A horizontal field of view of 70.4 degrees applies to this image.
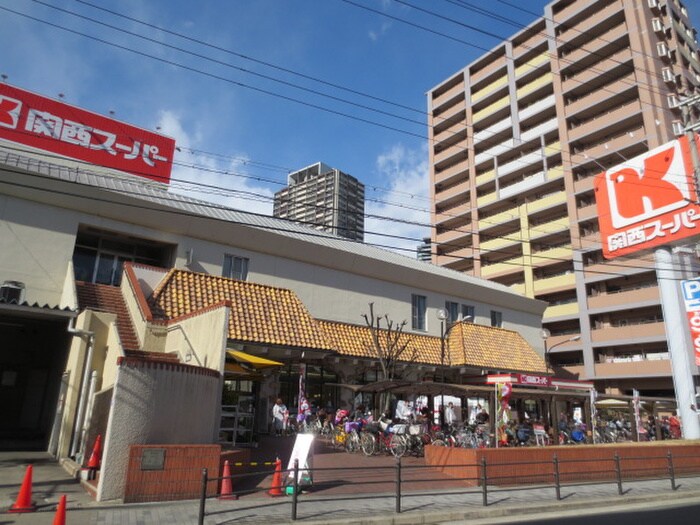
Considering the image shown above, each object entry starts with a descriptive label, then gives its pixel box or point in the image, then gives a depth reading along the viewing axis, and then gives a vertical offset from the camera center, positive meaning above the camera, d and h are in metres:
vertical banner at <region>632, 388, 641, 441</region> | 19.77 +0.61
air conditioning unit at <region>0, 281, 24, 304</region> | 14.88 +3.42
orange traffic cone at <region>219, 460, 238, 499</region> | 9.68 -1.37
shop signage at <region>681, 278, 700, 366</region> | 18.25 +4.14
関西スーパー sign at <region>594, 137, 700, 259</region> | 20.48 +9.41
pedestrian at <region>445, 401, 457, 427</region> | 20.78 +0.19
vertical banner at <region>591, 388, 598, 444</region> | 18.89 +0.36
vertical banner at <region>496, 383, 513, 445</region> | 15.38 +0.32
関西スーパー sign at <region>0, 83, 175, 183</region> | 19.66 +11.34
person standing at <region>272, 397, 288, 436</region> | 18.69 -0.05
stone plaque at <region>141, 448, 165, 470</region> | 9.30 -0.82
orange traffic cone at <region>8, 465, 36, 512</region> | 8.17 -1.40
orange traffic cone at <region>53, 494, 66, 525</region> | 6.71 -1.35
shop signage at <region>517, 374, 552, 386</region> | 16.85 +1.36
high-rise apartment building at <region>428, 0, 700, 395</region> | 45.91 +27.86
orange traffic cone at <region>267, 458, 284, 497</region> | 10.15 -1.36
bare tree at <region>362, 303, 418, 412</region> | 21.52 +3.21
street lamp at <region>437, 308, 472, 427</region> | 17.19 +2.95
